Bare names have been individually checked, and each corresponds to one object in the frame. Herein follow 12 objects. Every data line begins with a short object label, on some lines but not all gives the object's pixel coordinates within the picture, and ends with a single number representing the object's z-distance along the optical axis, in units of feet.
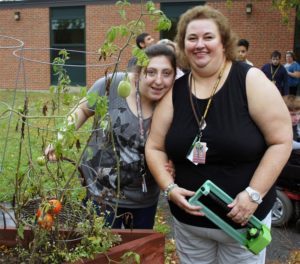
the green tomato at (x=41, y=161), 5.73
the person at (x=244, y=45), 18.63
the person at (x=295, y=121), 12.51
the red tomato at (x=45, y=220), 4.83
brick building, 43.24
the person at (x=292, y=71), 33.19
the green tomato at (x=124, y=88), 4.82
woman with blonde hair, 6.19
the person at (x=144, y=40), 16.88
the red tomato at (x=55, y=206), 4.95
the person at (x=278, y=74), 27.25
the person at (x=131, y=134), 7.06
